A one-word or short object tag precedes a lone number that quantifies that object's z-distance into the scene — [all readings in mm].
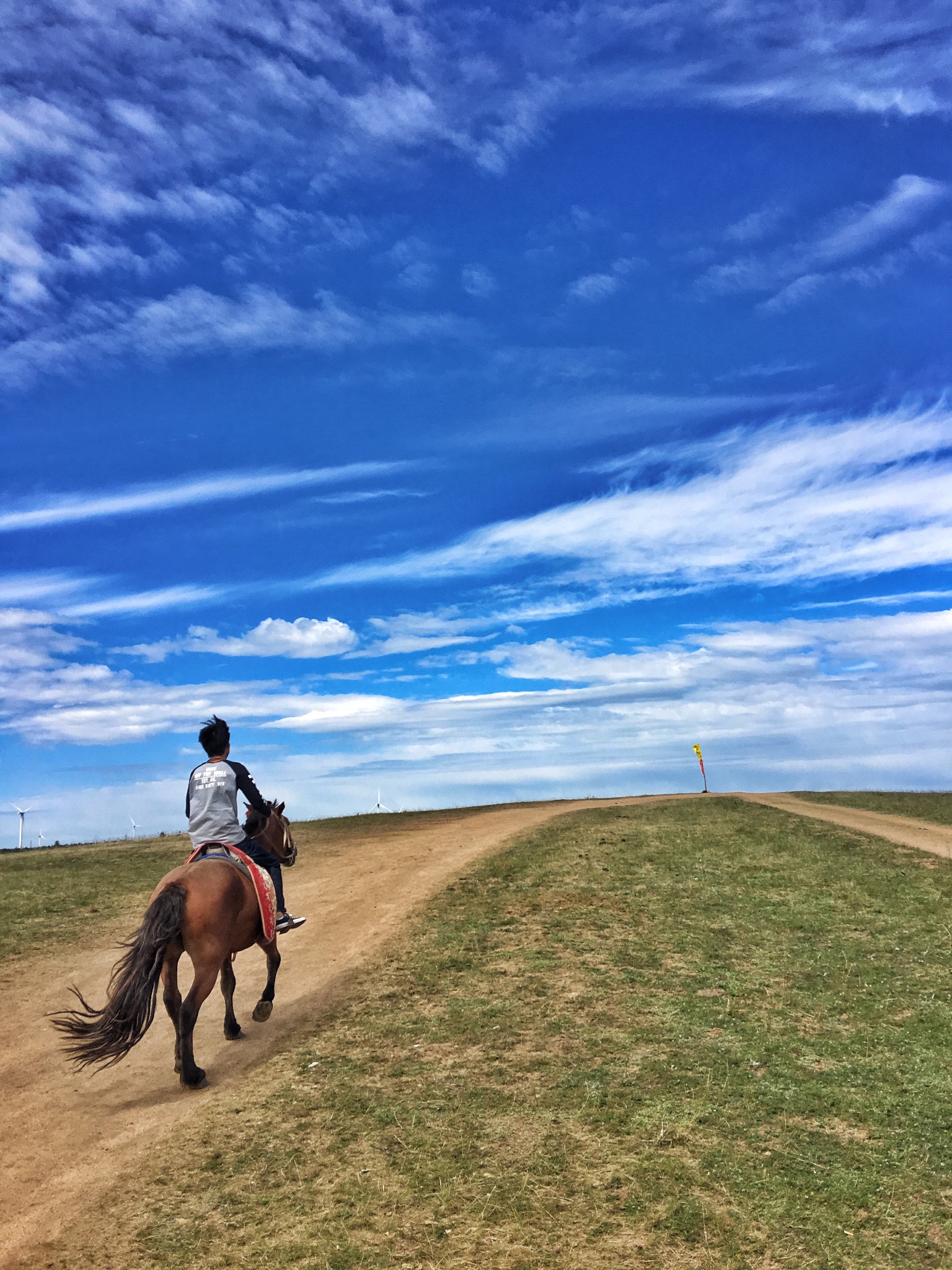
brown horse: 9898
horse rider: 11406
